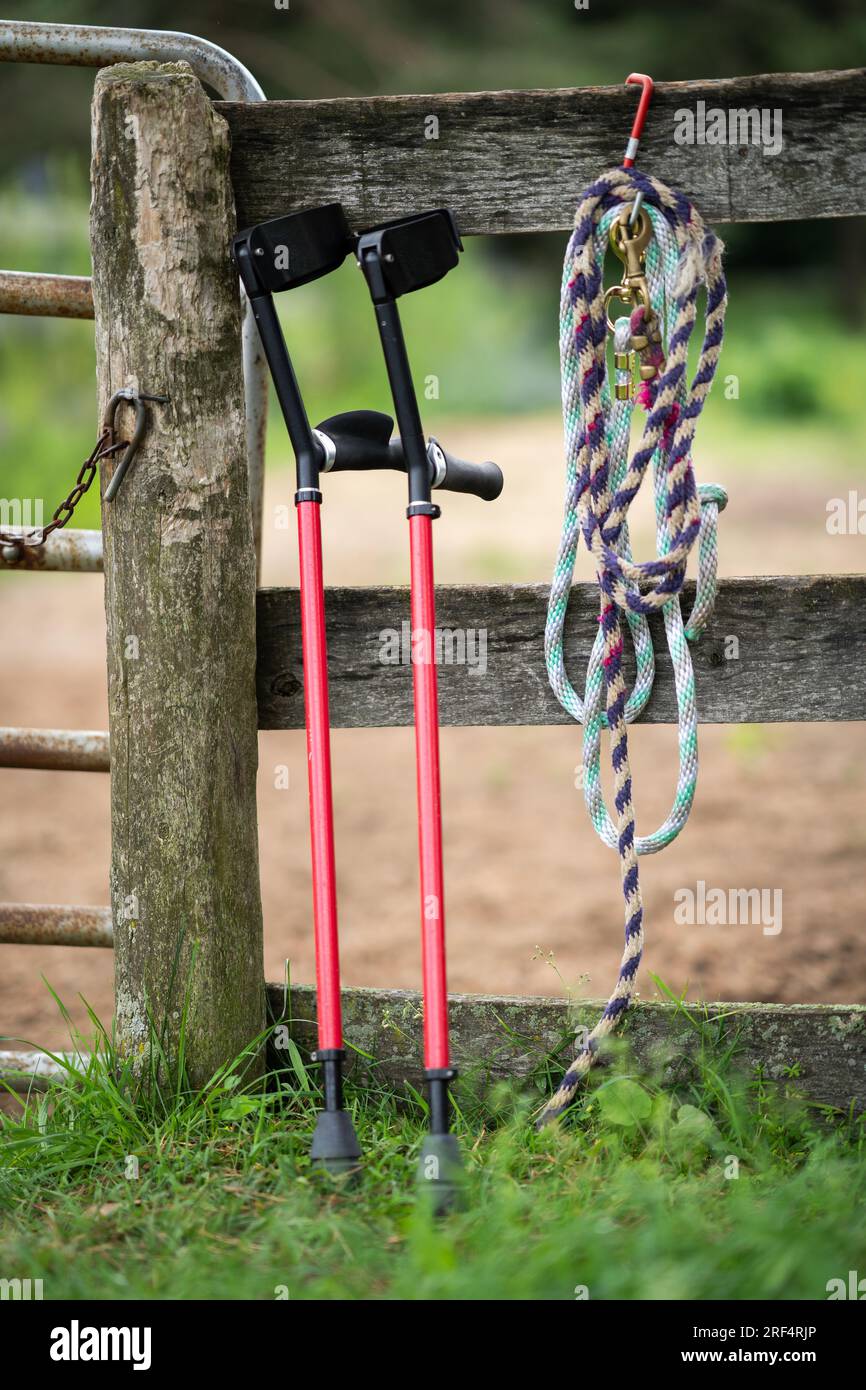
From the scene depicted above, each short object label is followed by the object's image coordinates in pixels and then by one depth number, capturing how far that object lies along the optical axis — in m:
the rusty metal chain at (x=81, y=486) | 2.06
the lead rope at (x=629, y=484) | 1.96
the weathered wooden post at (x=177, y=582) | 2.03
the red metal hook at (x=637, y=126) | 1.94
